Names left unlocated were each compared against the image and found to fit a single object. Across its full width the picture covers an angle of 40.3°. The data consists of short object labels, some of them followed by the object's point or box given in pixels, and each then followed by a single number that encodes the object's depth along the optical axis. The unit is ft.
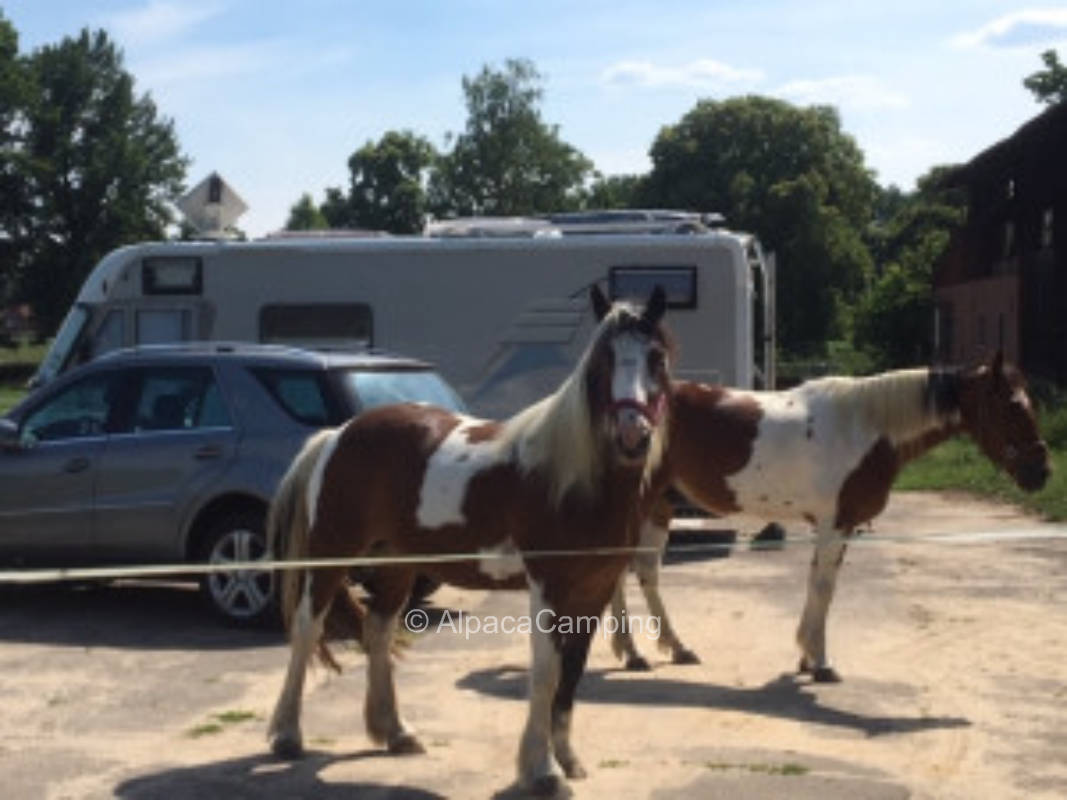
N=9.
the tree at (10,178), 226.38
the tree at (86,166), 226.17
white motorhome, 46.14
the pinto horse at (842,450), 29.66
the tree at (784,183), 201.87
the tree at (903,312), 157.17
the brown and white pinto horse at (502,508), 19.16
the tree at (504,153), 247.09
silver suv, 32.68
